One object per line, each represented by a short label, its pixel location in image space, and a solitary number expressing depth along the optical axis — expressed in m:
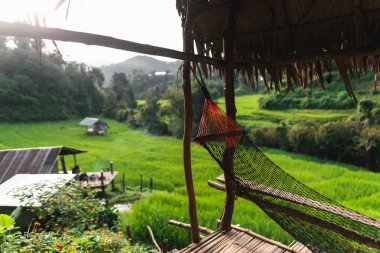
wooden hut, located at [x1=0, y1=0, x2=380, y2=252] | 1.64
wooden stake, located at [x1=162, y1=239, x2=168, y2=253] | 2.52
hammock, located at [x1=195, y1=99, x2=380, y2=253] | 1.47
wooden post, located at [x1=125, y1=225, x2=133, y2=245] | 3.22
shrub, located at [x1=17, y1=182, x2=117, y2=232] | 3.11
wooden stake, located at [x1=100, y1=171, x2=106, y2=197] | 6.30
